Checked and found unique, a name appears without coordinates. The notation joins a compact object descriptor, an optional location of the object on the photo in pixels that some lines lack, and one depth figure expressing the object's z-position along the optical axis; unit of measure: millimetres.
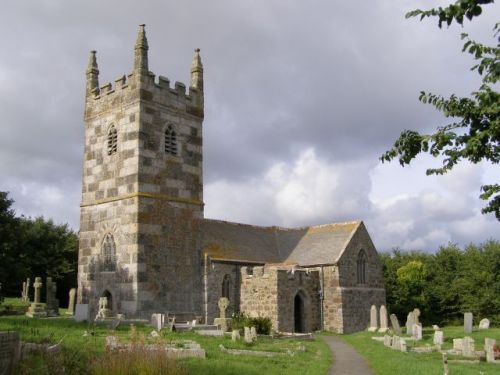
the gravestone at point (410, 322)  29609
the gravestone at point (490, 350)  17786
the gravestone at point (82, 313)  24953
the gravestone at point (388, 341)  23209
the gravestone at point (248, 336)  20934
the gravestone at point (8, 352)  10062
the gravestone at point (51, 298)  33438
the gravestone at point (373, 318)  33531
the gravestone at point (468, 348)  19047
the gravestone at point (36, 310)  29181
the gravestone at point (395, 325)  30031
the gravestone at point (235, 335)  21502
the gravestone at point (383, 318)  32656
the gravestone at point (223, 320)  26139
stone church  29516
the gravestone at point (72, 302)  36438
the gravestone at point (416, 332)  26055
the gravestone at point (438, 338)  22625
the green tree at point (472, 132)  6844
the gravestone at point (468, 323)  29511
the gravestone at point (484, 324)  32594
